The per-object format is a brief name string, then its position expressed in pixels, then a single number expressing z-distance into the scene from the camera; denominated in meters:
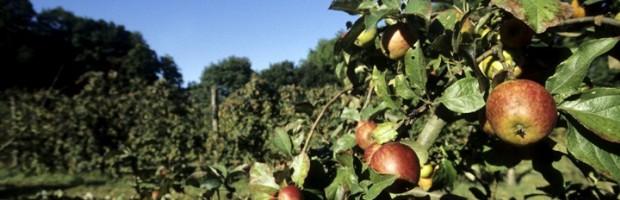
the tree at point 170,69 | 43.69
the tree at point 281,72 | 39.41
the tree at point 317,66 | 38.56
